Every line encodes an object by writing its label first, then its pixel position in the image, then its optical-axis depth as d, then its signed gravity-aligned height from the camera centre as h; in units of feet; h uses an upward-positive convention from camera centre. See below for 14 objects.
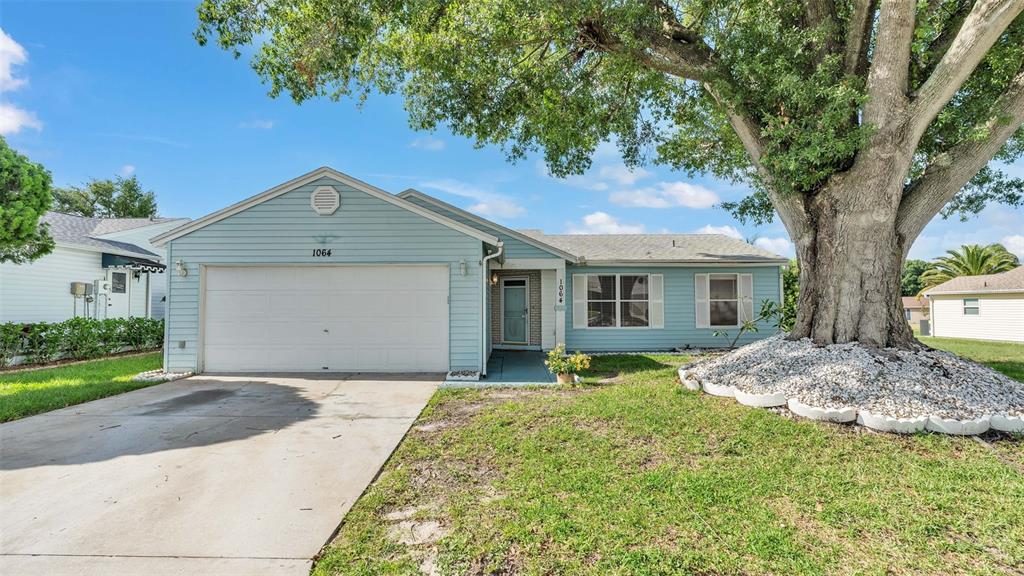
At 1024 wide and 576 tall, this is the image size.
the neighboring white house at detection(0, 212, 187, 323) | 35.65 +2.59
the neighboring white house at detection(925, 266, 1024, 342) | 58.66 -1.18
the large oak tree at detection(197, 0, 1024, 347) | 18.88 +12.01
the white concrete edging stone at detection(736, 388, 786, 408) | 17.08 -4.06
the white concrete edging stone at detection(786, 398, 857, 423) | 15.28 -4.15
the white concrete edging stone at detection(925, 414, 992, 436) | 14.24 -4.27
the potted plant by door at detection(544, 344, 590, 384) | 24.23 -3.74
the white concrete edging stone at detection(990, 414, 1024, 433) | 14.37 -4.22
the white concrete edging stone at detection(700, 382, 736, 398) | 18.94 -4.12
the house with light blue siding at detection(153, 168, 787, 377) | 27.27 +1.10
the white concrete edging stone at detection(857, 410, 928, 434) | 14.46 -4.27
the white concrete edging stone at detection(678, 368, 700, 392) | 20.79 -4.07
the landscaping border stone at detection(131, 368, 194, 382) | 25.44 -4.55
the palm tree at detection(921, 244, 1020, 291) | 83.41 +7.58
